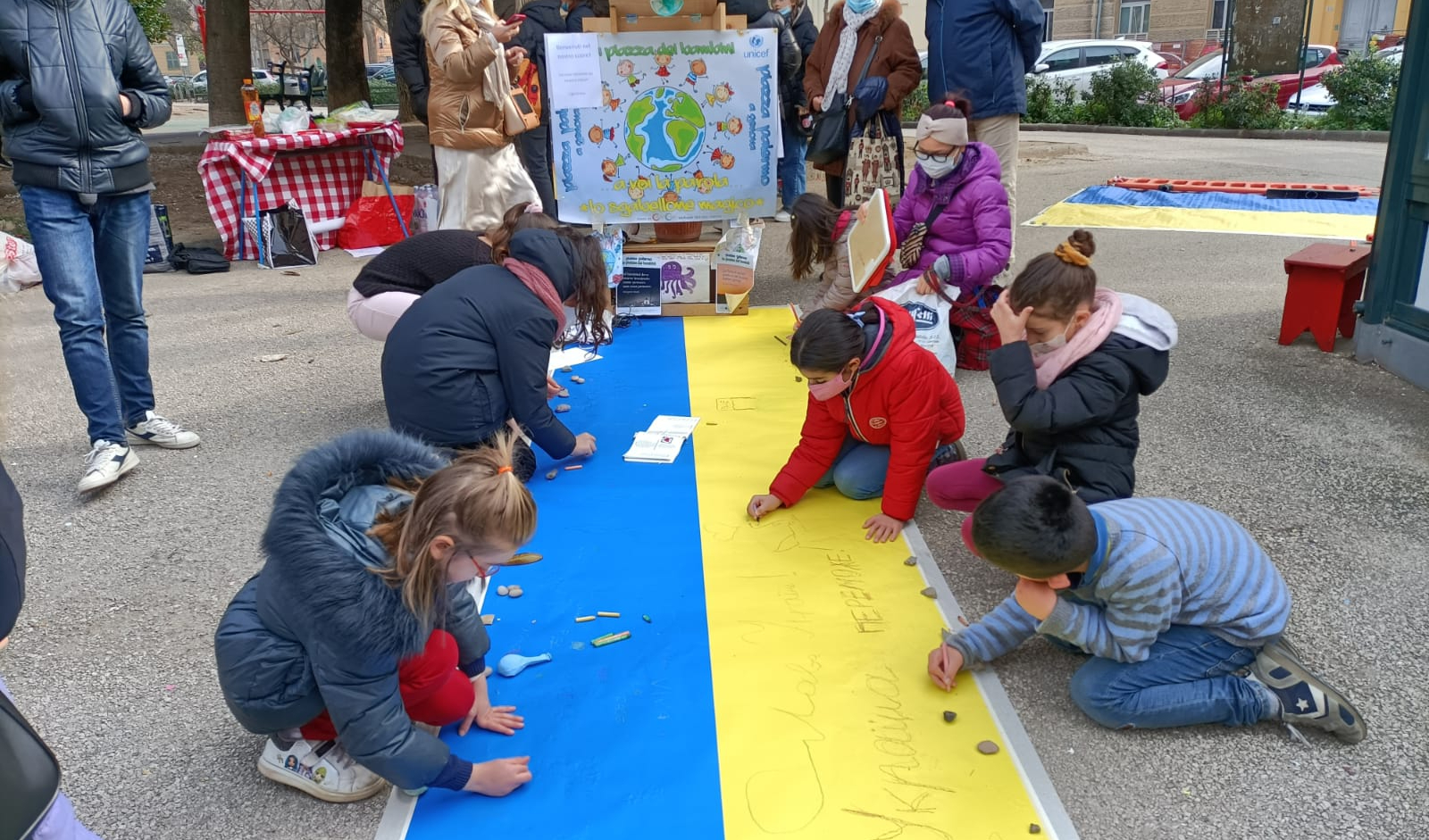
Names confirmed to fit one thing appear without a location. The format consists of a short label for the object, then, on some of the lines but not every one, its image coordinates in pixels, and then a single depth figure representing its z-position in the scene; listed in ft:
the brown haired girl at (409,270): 12.59
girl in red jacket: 9.65
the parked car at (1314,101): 45.68
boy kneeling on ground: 6.85
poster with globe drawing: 18.79
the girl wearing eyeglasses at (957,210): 13.83
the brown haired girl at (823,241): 15.26
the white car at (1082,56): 58.90
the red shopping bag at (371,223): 25.09
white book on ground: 12.29
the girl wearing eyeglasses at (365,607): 5.83
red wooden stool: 14.76
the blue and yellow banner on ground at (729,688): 6.66
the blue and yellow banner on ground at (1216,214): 23.13
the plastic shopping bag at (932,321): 13.80
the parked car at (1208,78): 46.93
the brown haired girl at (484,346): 10.57
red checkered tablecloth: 23.00
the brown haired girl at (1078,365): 8.49
